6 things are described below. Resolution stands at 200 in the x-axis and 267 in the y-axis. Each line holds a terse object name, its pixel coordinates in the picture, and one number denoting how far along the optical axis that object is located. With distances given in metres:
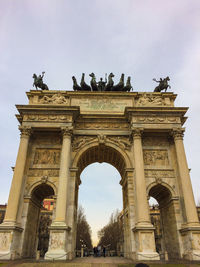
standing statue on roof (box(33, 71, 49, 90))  21.78
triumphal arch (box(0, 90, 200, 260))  15.17
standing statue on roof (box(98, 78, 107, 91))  22.62
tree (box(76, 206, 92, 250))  47.94
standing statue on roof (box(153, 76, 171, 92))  21.80
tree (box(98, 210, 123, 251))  53.70
